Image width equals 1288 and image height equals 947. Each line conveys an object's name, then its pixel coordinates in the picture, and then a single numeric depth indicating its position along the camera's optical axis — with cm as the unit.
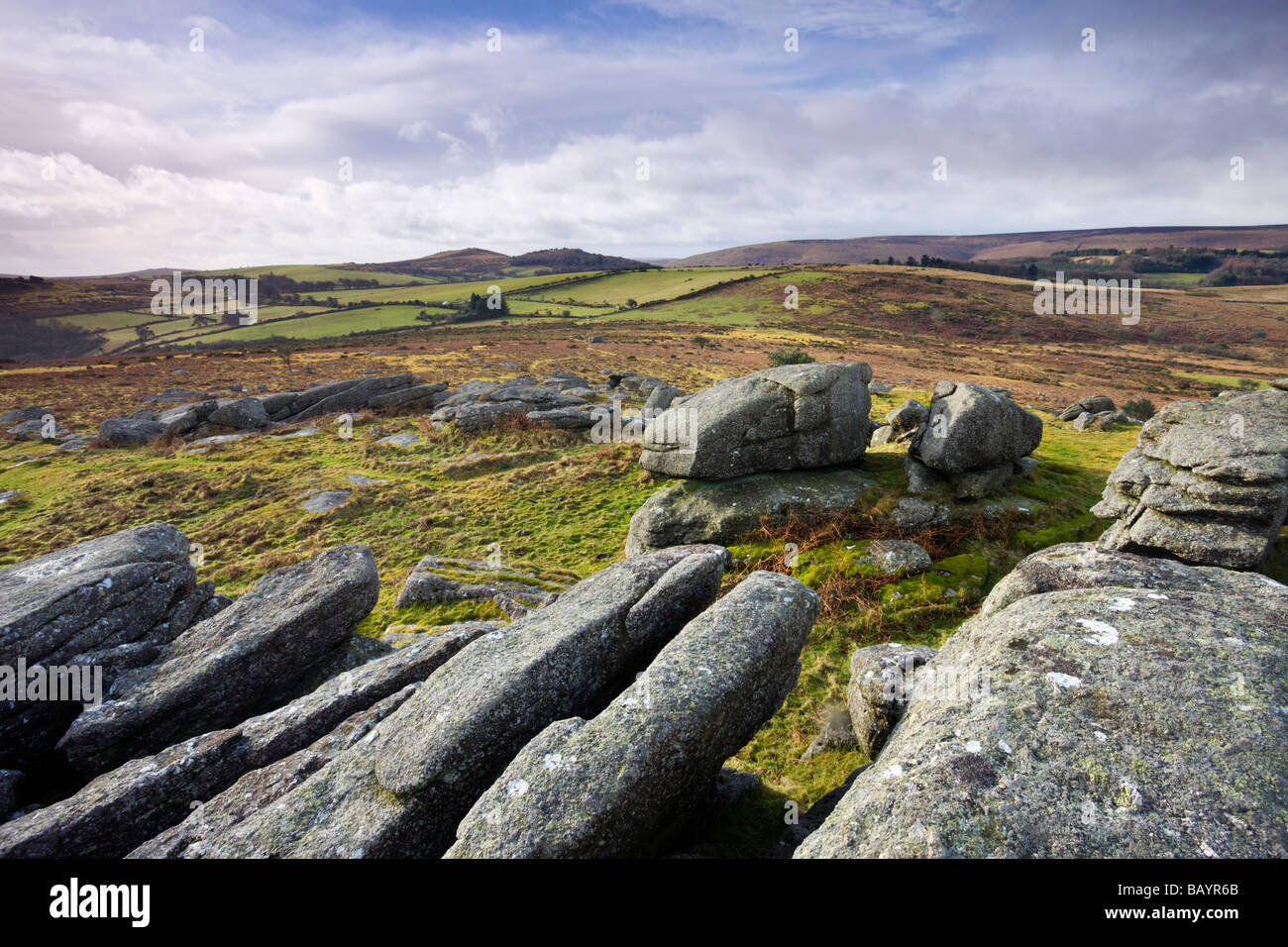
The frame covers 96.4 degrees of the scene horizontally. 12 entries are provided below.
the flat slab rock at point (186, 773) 643
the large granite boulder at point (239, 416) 3578
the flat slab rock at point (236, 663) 834
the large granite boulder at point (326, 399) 3834
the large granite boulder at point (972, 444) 1606
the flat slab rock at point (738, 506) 1628
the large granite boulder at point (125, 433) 3303
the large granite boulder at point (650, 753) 491
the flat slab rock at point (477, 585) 1455
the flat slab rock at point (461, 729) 567
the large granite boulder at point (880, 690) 812
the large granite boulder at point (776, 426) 1672
